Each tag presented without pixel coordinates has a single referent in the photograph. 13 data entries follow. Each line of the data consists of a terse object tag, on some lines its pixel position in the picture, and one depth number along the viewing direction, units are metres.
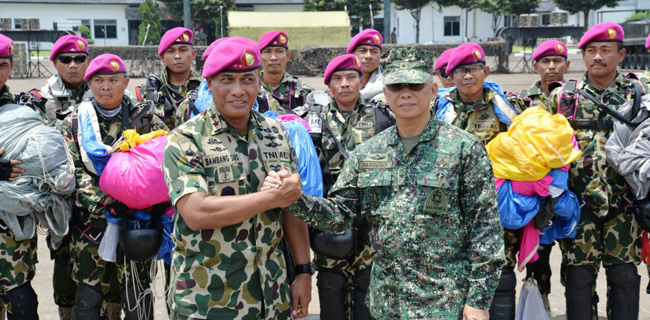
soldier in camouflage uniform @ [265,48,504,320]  2.88
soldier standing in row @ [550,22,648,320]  4.84
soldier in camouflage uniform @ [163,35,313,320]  2.93
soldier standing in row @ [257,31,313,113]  5.94
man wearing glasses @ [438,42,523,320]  4.91
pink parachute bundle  3.99
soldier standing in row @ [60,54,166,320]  4.59
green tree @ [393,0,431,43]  44.34
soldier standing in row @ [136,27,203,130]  6.00
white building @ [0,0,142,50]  57.22
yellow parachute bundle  4.20
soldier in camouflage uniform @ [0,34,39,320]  4.41
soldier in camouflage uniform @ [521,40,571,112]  5.95
